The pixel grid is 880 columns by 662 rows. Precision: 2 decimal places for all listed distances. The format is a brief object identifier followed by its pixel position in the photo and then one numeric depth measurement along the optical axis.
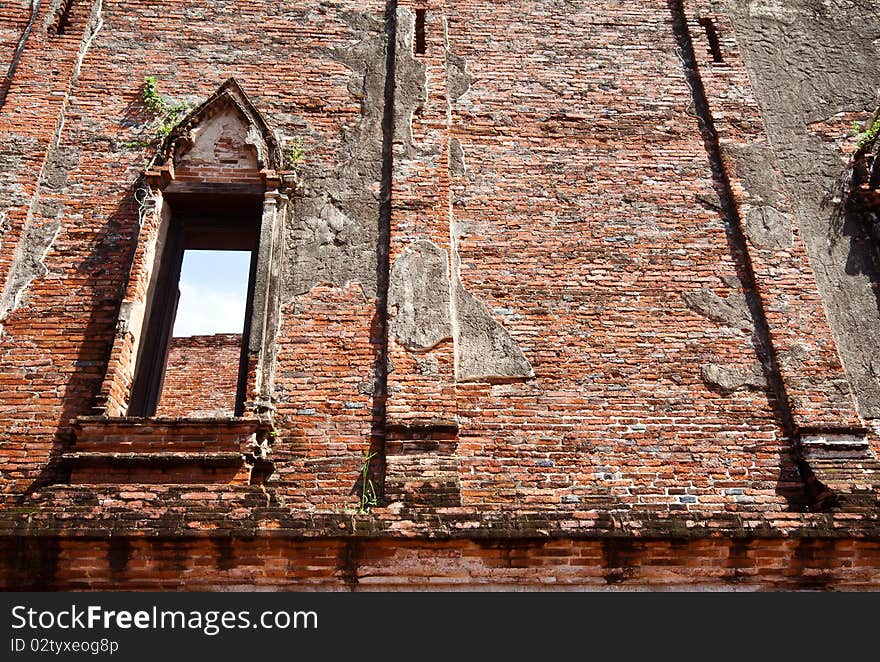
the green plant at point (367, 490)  4.98
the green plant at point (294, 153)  6.37
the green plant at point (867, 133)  6.75
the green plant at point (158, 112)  6.48
